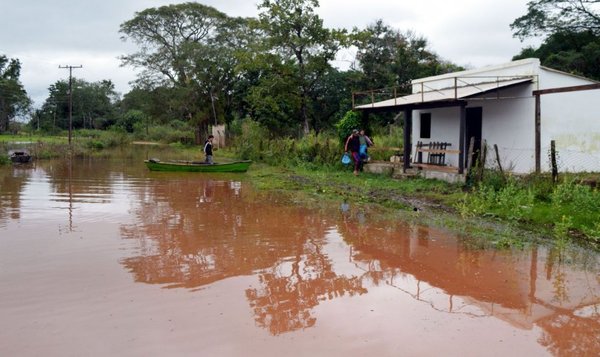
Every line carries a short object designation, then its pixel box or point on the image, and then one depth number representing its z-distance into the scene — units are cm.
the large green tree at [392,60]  3369
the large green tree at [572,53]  3031
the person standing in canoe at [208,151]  2253
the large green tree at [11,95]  4816
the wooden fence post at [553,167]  1207
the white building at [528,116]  1553
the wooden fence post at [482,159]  1412
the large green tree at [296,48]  3034
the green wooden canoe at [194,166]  2189
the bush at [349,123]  2181
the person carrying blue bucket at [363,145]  2031
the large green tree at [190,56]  4222
